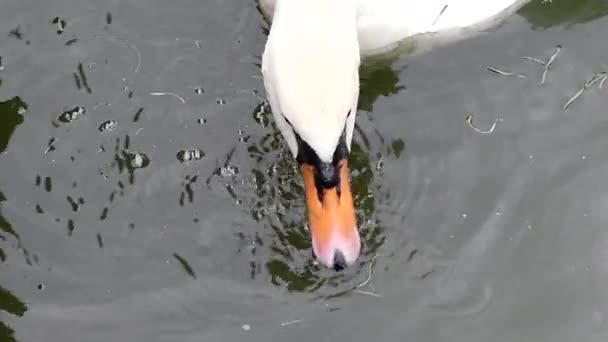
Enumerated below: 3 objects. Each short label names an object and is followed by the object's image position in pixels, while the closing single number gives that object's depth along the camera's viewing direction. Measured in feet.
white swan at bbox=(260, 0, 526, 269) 12.15
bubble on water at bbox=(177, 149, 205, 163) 14.92
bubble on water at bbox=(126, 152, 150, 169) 14.88
